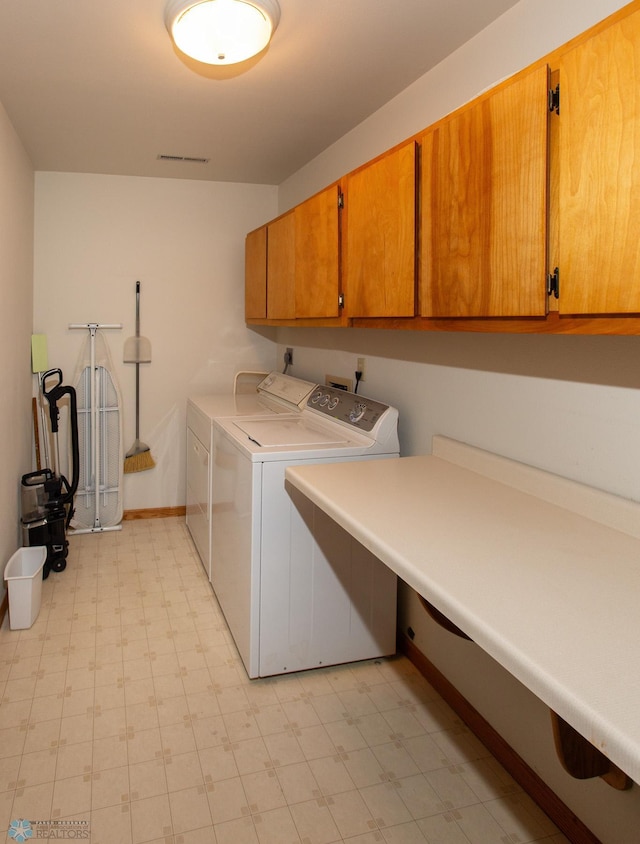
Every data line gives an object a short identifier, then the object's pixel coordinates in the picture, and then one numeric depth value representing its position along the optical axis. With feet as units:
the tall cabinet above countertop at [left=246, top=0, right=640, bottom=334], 3.91
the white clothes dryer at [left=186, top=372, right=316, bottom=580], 11.07
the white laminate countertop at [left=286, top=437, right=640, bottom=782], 3.06
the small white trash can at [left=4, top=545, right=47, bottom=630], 9.18
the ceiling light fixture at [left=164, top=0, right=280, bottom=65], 6.02
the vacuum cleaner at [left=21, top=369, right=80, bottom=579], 10.89
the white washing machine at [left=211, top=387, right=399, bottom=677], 7.97
